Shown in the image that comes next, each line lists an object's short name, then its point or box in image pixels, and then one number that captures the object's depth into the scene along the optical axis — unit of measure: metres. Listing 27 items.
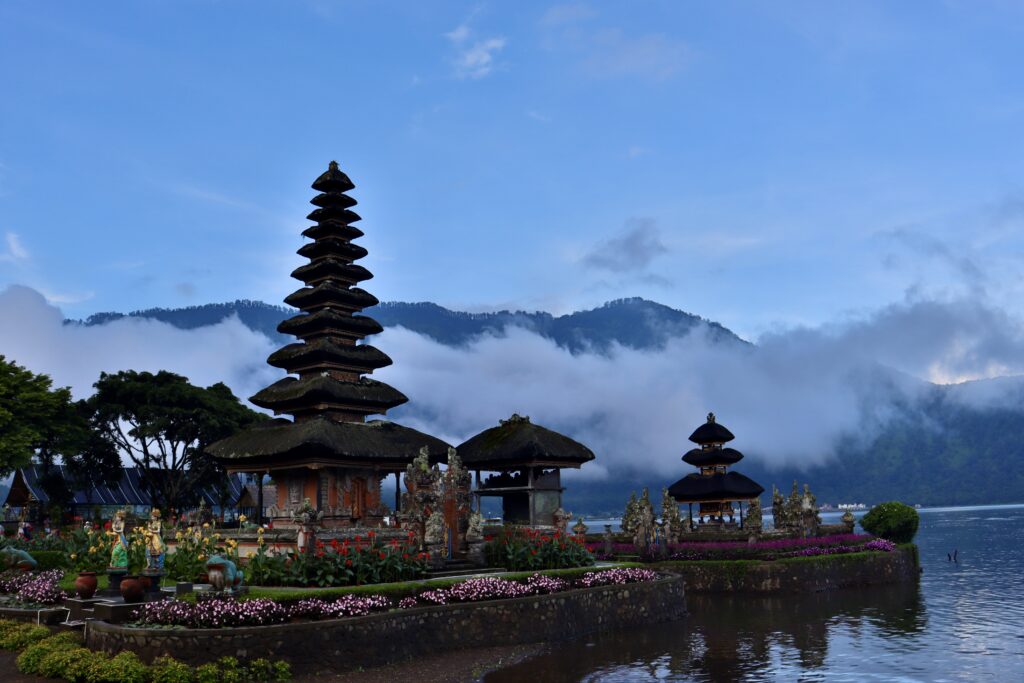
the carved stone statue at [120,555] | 25.00
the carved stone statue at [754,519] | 49.81
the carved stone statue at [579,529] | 38.75
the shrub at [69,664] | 20.84
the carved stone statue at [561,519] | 39.56
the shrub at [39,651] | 21.80
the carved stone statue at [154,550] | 25.42
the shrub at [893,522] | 56.91
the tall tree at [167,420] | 63.03
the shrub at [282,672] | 21.45
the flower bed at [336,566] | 27.12
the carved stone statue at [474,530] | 33.59
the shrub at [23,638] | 23.83
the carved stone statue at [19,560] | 32.44
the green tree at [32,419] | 53.41
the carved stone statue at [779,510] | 52.08
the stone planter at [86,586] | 25.42
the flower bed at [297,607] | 21.92
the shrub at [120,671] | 20.28
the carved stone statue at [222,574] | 23.56
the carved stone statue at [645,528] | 48.25
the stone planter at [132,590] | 23.86
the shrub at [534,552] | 33.38
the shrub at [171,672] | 20.31
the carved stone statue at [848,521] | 52.70
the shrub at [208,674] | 20.58
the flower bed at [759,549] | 46.84
